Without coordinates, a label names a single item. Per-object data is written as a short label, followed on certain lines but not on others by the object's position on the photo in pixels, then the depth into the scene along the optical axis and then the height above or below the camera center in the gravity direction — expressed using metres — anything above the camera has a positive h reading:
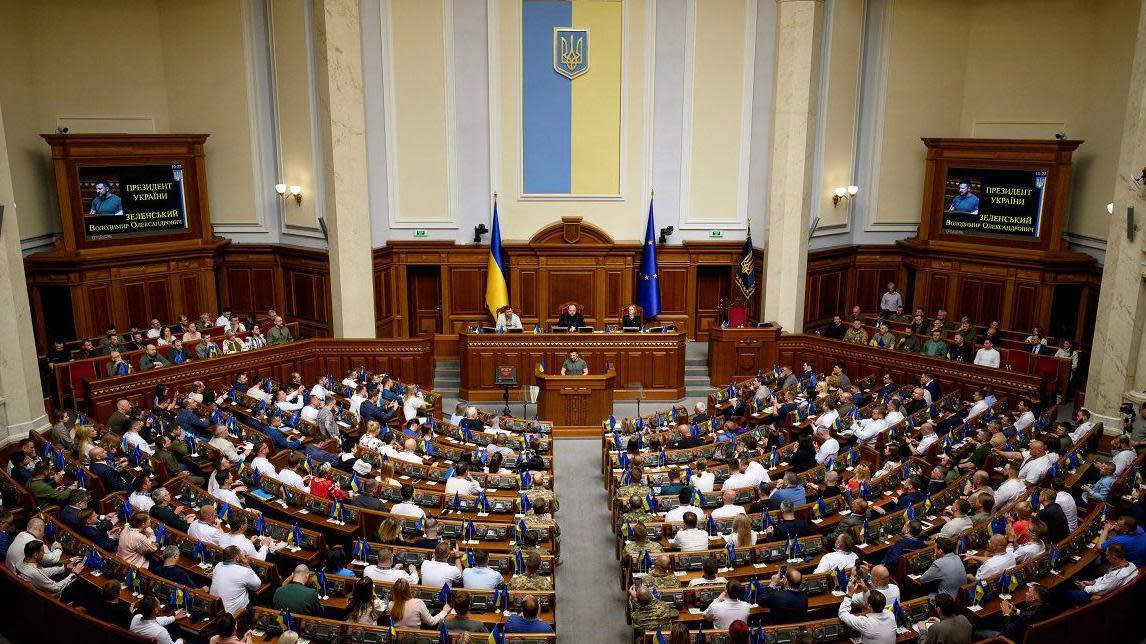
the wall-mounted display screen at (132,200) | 17.31 -0.84
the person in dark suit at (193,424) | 12.76 -3.99
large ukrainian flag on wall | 18.88 +1.52
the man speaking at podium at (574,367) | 15.88 -3.85
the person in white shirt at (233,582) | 8.00 -4.02
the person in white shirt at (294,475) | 10.65 -3.98
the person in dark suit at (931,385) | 14.52 -3.82
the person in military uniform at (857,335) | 17.36 -3.53
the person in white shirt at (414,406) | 14.15 -4.14
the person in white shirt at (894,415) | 12.75 -3.82
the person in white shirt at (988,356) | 15.49 -3.51
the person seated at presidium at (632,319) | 17.59 -3.29
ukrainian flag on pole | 18.61 -2.67
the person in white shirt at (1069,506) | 9.30 -3.77
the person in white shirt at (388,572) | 8.33 -4.10
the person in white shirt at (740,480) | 10.83 -4.07
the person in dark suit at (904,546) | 8.59 -3.92
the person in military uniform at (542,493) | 10.62 -4.23
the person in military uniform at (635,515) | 10.01 -4.23
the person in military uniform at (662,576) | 8.34 -4.14
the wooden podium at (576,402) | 15.20 -4.34
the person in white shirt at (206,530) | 8.96 -3.93
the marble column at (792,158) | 17.86 +0.14
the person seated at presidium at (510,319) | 17.48 -3.25
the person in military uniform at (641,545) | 9.24 -4.24
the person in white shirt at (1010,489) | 9.87 -3.81
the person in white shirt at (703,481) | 11.00 -4.15
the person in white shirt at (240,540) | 8.73 -3.94
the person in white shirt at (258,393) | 14.43 -4.01
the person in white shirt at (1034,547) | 8.35 -3.78
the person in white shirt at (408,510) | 9.95 -4.12
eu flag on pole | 18.80 -2.62
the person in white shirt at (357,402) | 14.10 -4.02
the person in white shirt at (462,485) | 10.65 -4.11
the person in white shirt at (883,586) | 7.52 -3.82
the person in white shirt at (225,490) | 10.02 -3.96
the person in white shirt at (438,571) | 8.37 -4.06
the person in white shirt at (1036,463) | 10.47 -3.73
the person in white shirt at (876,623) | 7.24 -3.95
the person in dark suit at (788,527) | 9.48 -4.09
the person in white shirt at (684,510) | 9.89 -4.13
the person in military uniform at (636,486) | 10.68 -4.18
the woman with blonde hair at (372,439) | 12.05 -3.99
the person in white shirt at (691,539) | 9.22 -4.12
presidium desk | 16.97 -3.90
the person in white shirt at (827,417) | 12.98 -3.91
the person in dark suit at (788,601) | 7.86 -4.09
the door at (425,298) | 19.69 -3.19
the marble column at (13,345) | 12.17 -2.72
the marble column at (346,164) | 17.25 -0.05
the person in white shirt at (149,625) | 7.09 -3.93
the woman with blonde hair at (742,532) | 9.09 -3.99
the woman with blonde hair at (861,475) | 10.54 -3.91
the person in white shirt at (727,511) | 9.88 -4.08
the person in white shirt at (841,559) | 8.38 -3.95
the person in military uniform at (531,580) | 8.36 -4.22
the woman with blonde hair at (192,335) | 16.36 -3.48
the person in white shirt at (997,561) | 8.24 -3.88
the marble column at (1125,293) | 12.48 -1.91
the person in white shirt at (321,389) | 14.48 -3.96
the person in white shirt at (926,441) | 11.95 -3.92
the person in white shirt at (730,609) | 7.71 -4.08
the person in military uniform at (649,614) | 7.89 -4.25
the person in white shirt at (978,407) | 13.14 -3.83
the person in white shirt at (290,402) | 13.89 -4.03
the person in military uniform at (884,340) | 16.94 -3.53
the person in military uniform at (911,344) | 16.56 -3.52
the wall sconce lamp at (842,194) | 19.34 -0.67
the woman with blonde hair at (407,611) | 7.67 -4.09
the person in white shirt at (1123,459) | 10.48 -3.66
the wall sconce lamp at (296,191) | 18.61 -0.66
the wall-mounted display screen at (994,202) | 17.78 -0.78
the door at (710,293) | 20.14 -3.09
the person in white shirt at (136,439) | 11.54 -3.85
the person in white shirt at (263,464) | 10.77 -3.89
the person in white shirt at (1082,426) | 12.17 -3.79
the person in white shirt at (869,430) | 12.66 -3.98
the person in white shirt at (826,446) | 11.85 -3.98
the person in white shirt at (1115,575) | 7.80 -3.79
